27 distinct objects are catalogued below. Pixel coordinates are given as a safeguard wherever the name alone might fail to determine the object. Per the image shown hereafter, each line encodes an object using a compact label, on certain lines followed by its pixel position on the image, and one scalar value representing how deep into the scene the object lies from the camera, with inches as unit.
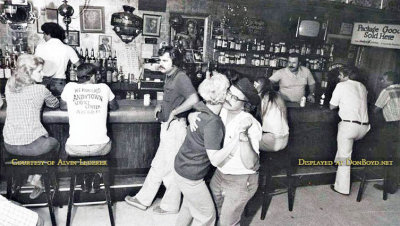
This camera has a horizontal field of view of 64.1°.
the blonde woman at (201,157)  89.8
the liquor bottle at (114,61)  246.2
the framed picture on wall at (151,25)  248.4
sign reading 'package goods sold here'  219.8
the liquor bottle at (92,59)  236.6
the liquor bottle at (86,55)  237.3
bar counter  141.5
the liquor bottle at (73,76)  188.1
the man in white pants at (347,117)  152.3
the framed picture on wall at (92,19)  239.1
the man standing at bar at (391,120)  159.5
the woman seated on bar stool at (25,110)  109.0
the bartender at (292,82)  215.3
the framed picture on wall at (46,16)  230.8
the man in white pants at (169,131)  125.3
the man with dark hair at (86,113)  110.7
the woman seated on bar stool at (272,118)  133.7
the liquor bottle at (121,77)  243.0
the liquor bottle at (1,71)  208.6
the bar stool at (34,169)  112.5
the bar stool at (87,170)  114.4
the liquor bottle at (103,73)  233.8
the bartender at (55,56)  175.8
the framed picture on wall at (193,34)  251.2
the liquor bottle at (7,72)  209.3
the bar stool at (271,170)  136.6
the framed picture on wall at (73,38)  239.5
